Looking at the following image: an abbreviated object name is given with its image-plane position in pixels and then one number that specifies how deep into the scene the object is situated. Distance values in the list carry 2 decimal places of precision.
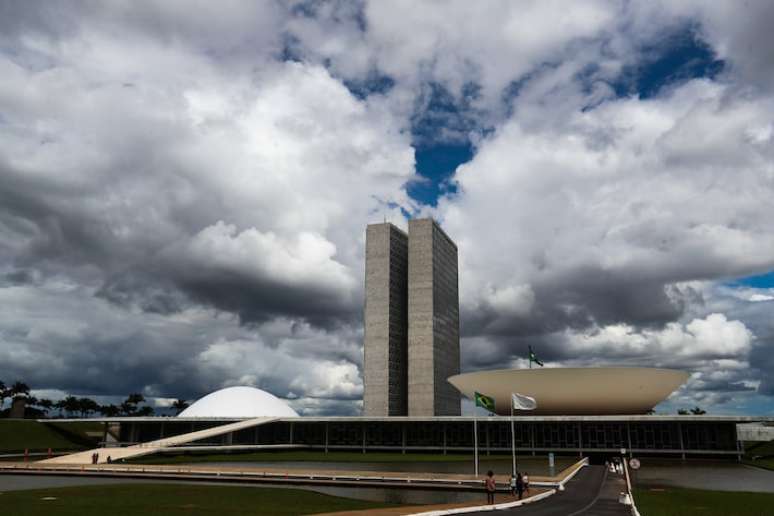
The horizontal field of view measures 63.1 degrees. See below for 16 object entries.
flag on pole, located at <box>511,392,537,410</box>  41.25
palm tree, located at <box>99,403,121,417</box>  159.75
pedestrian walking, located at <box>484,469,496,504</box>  26.36
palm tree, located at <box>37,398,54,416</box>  159.62
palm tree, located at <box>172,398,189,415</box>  164.75
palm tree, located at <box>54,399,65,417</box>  157.77
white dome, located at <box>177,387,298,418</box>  106.56
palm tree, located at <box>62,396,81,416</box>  156.25
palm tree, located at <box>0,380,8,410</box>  134.75
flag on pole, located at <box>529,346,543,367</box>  87.02
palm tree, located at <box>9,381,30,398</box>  138.62
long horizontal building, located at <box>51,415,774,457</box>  75.19
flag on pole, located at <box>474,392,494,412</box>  41.37
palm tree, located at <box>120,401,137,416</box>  158.75
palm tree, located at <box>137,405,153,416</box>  158.23
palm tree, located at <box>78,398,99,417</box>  156.88
